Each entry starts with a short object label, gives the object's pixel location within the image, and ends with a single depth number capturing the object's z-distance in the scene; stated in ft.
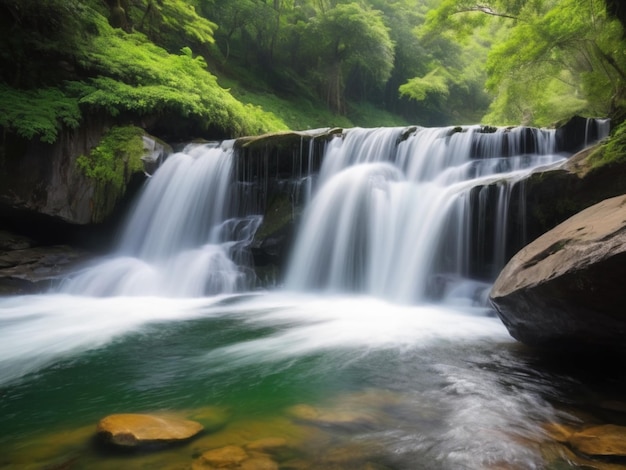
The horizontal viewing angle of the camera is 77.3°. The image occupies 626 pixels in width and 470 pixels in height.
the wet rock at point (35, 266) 25.27
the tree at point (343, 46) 68.44
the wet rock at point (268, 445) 7.41
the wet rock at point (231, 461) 6.79
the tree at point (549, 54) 29.55
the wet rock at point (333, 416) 8.55
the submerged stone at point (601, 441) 7.13
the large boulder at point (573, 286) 9.39
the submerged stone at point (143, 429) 7.52
